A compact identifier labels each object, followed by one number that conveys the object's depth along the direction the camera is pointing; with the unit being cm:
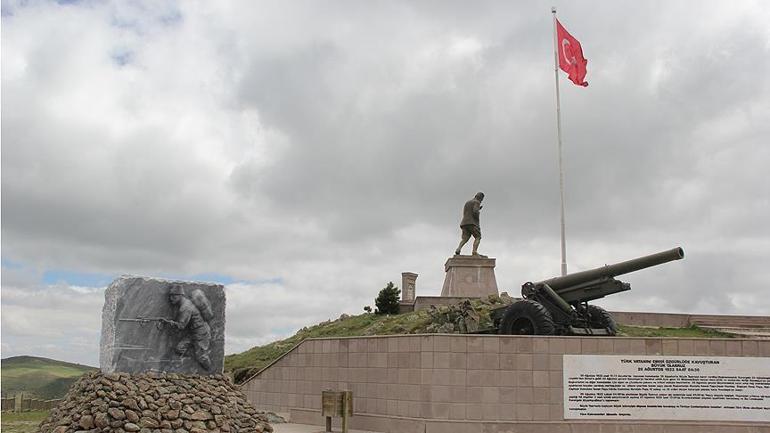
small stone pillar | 3061
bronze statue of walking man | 2548
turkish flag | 2461
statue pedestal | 2542
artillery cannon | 1412
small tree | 2622
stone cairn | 1112
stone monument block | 1209
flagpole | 2330
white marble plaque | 1284
